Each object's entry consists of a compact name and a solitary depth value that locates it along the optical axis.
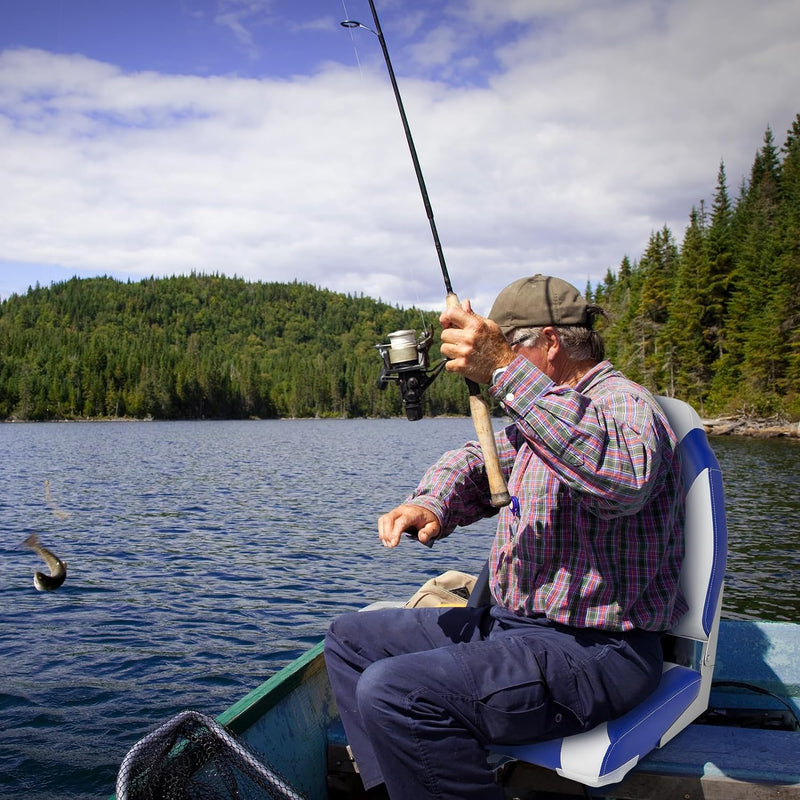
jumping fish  5.58
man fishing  2.60
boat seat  2.77
